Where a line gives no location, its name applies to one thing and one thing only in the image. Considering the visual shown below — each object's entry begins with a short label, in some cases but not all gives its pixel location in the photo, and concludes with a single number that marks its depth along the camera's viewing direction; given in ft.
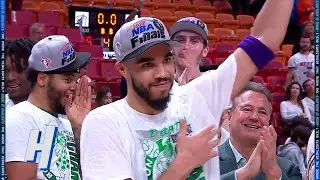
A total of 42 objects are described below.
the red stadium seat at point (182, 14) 42.43
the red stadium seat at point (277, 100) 33.99
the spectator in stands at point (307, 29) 38.25
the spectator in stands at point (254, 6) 47.25
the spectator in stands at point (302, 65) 35.60
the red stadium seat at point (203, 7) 46.51
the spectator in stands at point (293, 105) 31.62
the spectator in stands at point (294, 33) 44.16
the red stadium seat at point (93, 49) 30.41
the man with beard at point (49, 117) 9.89
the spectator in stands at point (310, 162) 9.84
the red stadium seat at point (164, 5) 44.19
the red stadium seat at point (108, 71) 30.48
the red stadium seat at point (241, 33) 43.02
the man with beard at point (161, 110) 7.69
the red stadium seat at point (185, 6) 45.55
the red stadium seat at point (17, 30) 31.26
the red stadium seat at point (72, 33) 31.47
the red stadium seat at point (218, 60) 34.14
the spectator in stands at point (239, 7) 48.75
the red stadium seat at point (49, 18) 35.81
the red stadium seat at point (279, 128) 30.27
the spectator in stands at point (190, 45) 11.79
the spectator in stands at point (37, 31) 29.12
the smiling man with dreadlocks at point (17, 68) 11.96
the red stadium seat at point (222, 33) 41.96
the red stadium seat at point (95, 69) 30.39
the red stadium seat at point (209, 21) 44.09
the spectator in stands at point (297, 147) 20.51
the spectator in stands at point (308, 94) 32.42
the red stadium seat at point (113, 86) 28.84
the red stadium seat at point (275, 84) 36.42
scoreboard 30.96
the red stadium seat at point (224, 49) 36.76
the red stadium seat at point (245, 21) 45.55
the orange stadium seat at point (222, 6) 48.01
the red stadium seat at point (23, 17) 34.53
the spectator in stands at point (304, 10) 43.47
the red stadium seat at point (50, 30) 32.20
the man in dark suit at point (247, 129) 10.54
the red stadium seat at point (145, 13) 39.20
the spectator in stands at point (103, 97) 23.88
